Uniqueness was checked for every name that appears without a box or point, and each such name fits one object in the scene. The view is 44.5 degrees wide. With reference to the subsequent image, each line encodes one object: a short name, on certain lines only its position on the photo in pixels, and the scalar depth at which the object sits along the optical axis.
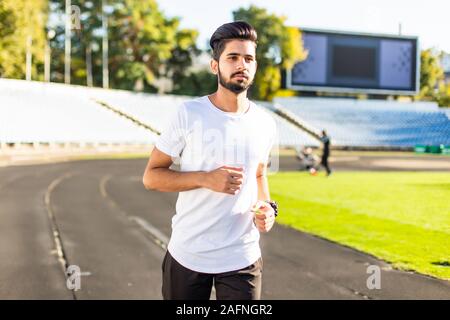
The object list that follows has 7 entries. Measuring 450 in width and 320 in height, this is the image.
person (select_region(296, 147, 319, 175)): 22.72
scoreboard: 25.05
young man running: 2.64
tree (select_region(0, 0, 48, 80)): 27.90
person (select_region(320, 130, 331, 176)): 20.47
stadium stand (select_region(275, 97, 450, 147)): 26.70
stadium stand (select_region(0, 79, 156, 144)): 26.48
